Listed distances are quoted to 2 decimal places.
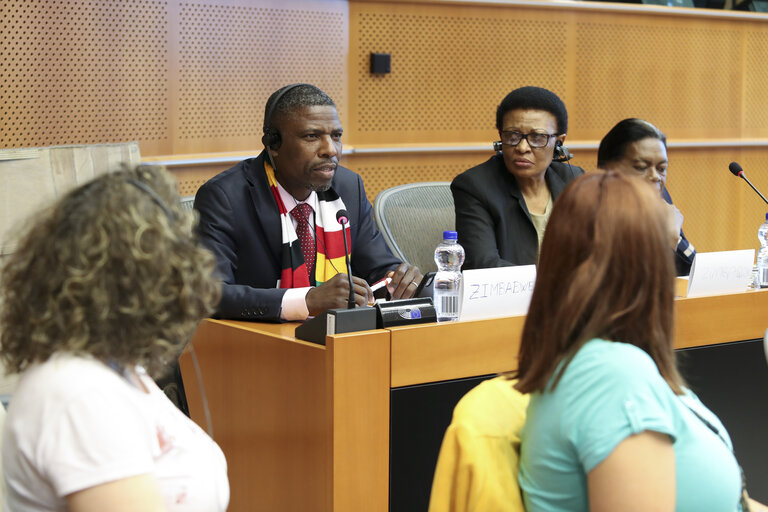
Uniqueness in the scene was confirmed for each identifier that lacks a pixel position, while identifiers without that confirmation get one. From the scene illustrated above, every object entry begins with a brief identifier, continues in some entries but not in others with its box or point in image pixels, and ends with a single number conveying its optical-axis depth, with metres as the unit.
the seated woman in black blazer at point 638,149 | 5.47
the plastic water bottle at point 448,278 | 4.22
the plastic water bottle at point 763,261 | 4.89
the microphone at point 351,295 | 3.81
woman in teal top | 2.06
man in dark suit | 4.65
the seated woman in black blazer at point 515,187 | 5.45
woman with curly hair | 1.85
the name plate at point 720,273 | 4.47
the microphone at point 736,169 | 5.25
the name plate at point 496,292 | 3.84
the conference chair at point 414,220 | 5.84
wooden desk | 3.49
